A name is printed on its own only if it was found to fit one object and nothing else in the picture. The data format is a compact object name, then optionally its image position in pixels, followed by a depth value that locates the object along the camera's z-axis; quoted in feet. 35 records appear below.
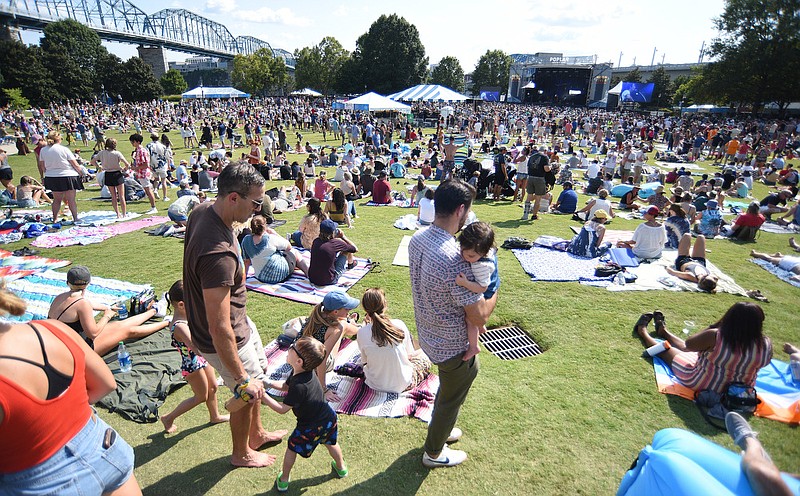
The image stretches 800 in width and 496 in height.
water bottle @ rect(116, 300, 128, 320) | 18.06
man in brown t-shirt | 7.88
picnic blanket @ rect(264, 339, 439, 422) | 13.25
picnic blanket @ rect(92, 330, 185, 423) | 13.06
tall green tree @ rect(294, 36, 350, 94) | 244.22
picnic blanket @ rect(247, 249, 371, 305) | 20.90
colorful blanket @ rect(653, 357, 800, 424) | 13.40
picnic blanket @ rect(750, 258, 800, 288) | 24.39
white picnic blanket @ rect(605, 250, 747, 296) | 22.41
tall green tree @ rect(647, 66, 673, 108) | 218.59
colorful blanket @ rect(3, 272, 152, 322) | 19.77
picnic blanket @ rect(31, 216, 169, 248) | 28.08
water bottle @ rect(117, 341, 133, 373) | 14.80
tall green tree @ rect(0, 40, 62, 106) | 146.20
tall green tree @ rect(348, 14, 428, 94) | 204.23
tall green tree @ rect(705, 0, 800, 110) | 126.21
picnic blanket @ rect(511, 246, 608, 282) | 23.67
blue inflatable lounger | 5.49
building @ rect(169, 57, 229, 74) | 570.87
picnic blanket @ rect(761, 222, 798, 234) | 34.37
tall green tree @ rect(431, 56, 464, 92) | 264.31
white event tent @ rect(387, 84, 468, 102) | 86.69
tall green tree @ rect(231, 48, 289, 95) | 226.99
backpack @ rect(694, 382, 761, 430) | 12.90
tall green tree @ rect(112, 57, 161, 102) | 183.42
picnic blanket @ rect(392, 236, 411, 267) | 25.44
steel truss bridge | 226.79
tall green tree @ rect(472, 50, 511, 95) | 298.76
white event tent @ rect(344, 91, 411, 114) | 79.10
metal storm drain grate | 16.53
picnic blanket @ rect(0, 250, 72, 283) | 22.99
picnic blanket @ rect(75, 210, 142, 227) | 32.55
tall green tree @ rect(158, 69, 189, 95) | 258.43
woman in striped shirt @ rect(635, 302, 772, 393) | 12.53
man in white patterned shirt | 8.34
